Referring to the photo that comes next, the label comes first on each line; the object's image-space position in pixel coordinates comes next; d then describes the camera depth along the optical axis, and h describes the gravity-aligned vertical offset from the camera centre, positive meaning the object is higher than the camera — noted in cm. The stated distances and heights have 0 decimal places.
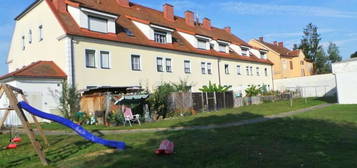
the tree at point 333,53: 7938 +1147
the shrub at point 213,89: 2759 +100
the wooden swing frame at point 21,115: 761 -21
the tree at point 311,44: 7350 +1300
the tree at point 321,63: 7269 +808
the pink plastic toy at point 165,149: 791 -125
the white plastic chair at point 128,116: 1714 -74
